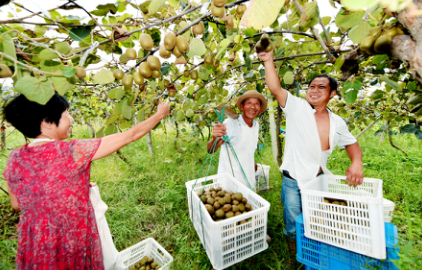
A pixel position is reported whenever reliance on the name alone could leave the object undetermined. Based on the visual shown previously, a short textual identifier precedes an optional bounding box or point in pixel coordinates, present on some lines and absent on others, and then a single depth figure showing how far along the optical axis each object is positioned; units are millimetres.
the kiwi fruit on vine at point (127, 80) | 972
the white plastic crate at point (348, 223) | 1122
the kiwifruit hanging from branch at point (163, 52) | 896
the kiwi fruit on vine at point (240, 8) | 969
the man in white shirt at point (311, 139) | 1645
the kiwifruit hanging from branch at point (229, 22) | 874
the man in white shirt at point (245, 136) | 2418
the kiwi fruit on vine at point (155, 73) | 971
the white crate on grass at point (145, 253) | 1973
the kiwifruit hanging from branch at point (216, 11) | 784
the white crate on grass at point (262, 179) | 3365
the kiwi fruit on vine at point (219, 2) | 756
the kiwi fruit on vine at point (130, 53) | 961
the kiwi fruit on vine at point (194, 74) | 1444
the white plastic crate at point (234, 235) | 1439
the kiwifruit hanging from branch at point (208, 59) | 1136
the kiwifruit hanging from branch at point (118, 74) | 973
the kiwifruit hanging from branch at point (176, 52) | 927
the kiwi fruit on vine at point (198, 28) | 938
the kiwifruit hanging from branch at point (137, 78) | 979
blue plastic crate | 1211
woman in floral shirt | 1043
